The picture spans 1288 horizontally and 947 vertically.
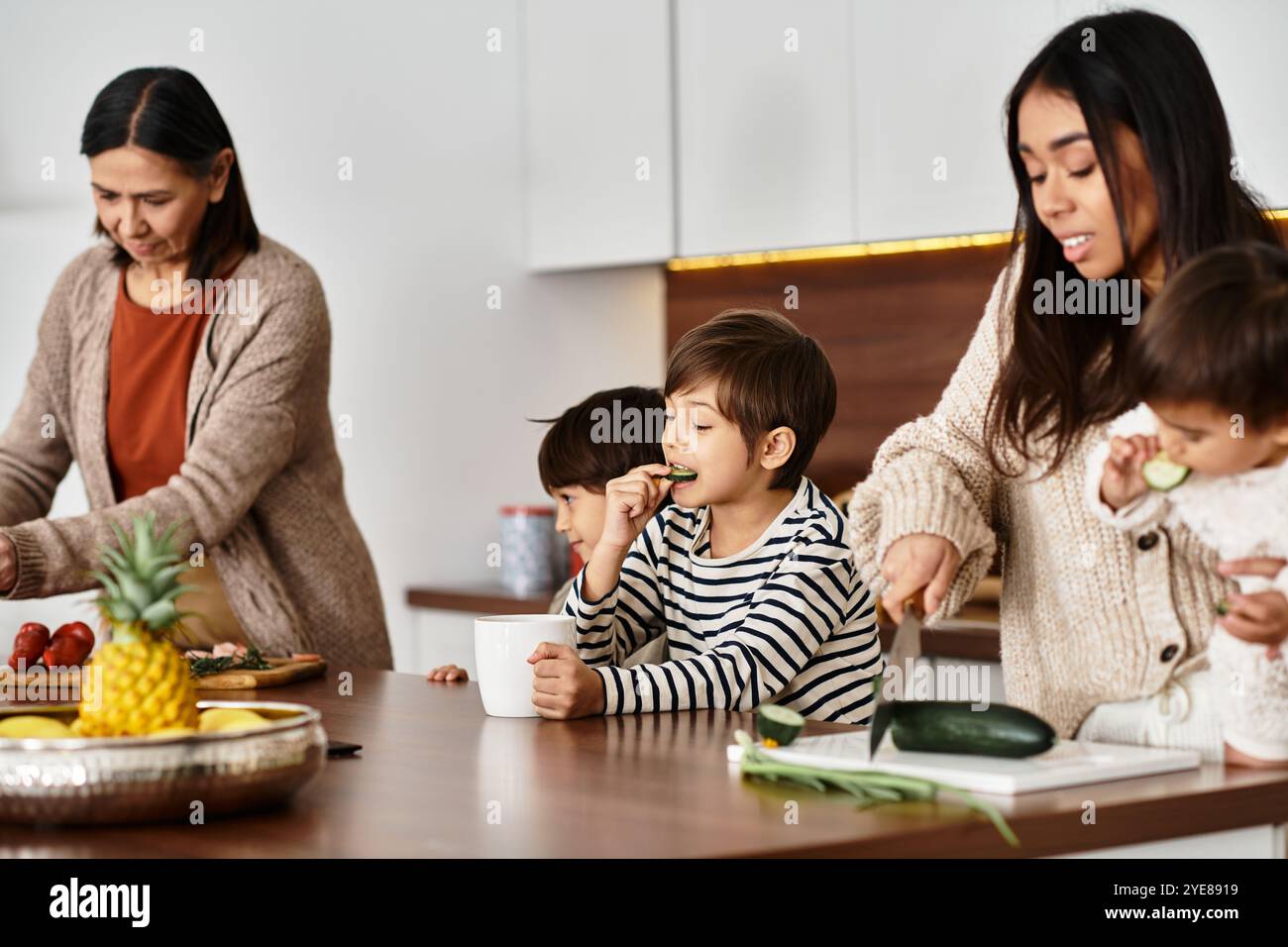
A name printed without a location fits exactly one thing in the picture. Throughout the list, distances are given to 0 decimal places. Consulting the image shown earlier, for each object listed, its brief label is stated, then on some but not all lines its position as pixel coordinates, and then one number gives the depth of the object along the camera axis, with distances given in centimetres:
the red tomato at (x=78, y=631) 184
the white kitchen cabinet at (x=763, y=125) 321
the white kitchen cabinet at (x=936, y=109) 291
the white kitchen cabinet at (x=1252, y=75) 259
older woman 218
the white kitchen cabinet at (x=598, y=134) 352
